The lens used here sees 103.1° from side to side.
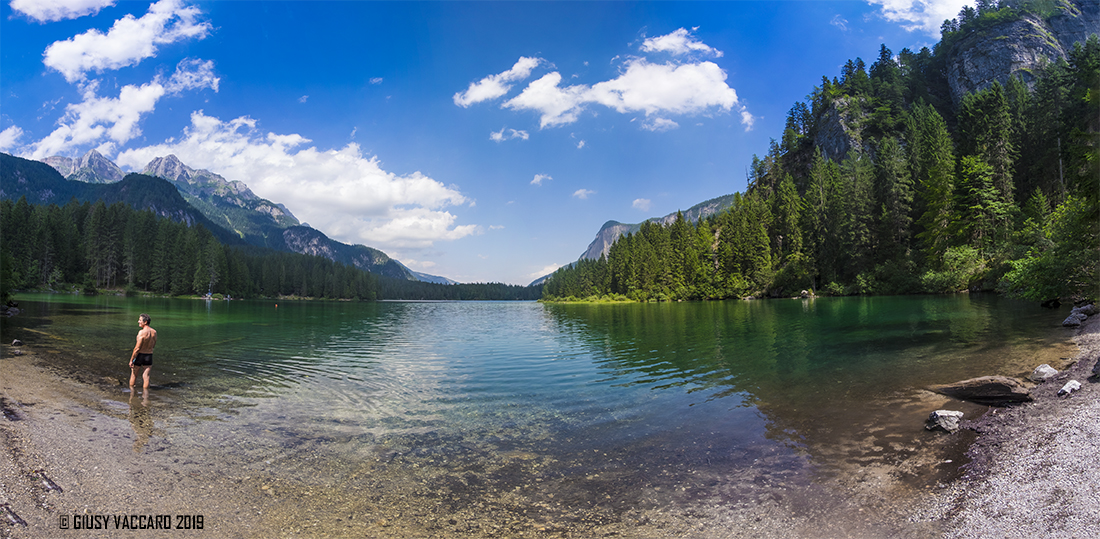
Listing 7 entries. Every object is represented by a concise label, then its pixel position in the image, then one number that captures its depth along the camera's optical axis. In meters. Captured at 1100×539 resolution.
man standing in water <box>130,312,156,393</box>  14.59
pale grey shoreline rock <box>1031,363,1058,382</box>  12.55
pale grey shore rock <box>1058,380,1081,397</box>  10.60
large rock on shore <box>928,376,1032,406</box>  11.16
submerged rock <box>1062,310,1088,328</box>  20.98
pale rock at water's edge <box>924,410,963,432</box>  9.90
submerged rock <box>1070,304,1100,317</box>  21.98
